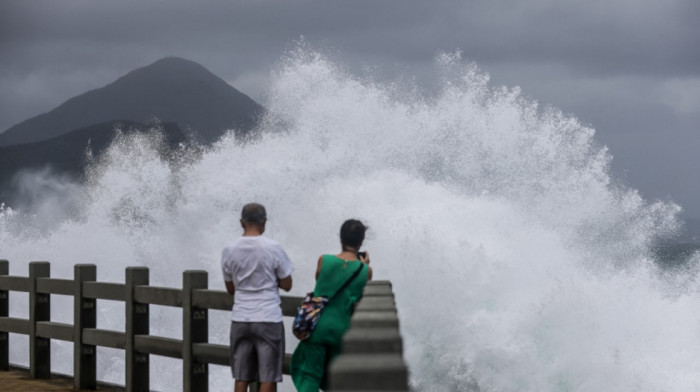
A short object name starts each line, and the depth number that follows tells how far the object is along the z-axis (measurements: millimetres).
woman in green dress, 14484
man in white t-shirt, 15367
